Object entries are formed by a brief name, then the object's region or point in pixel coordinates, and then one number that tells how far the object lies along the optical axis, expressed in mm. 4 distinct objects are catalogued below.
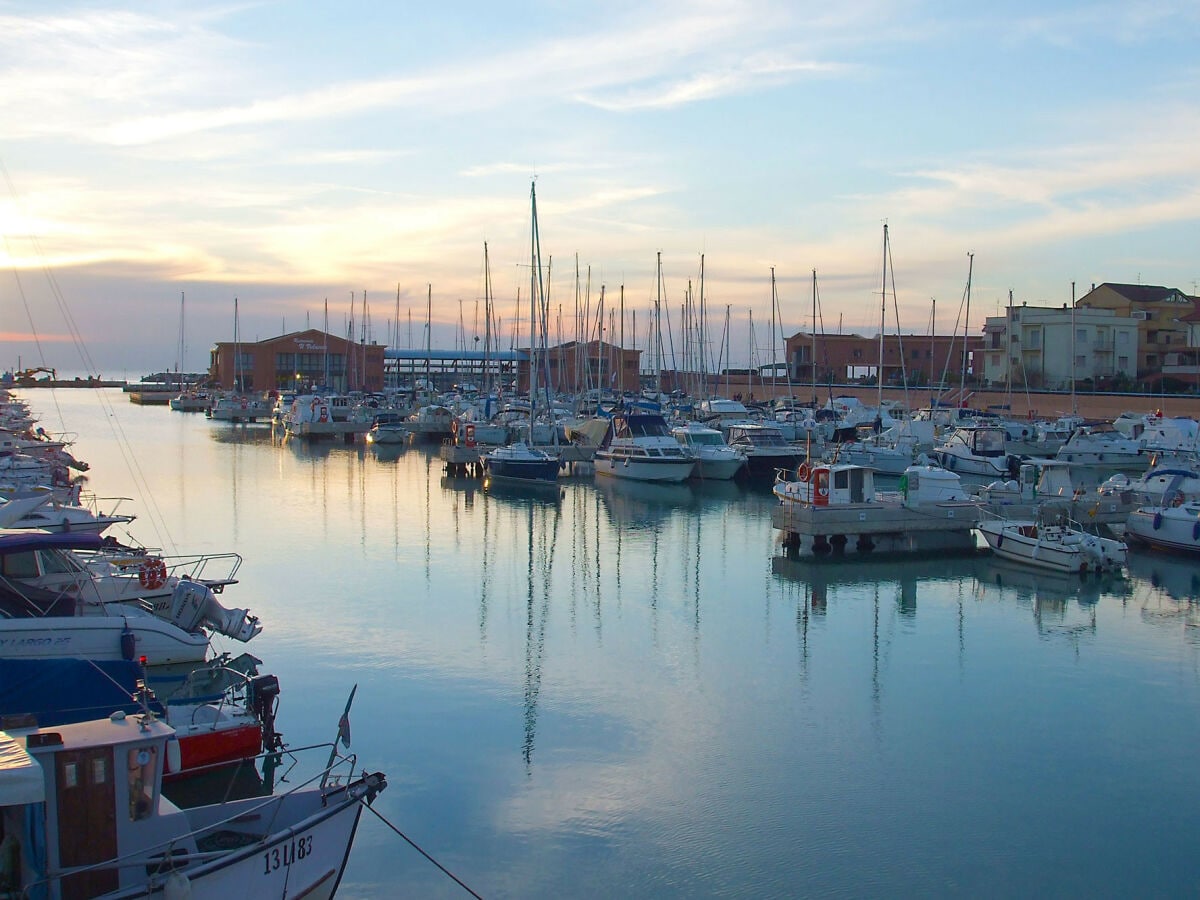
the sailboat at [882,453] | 42250
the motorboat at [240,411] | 81438
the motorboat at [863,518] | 27438
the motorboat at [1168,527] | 27375
